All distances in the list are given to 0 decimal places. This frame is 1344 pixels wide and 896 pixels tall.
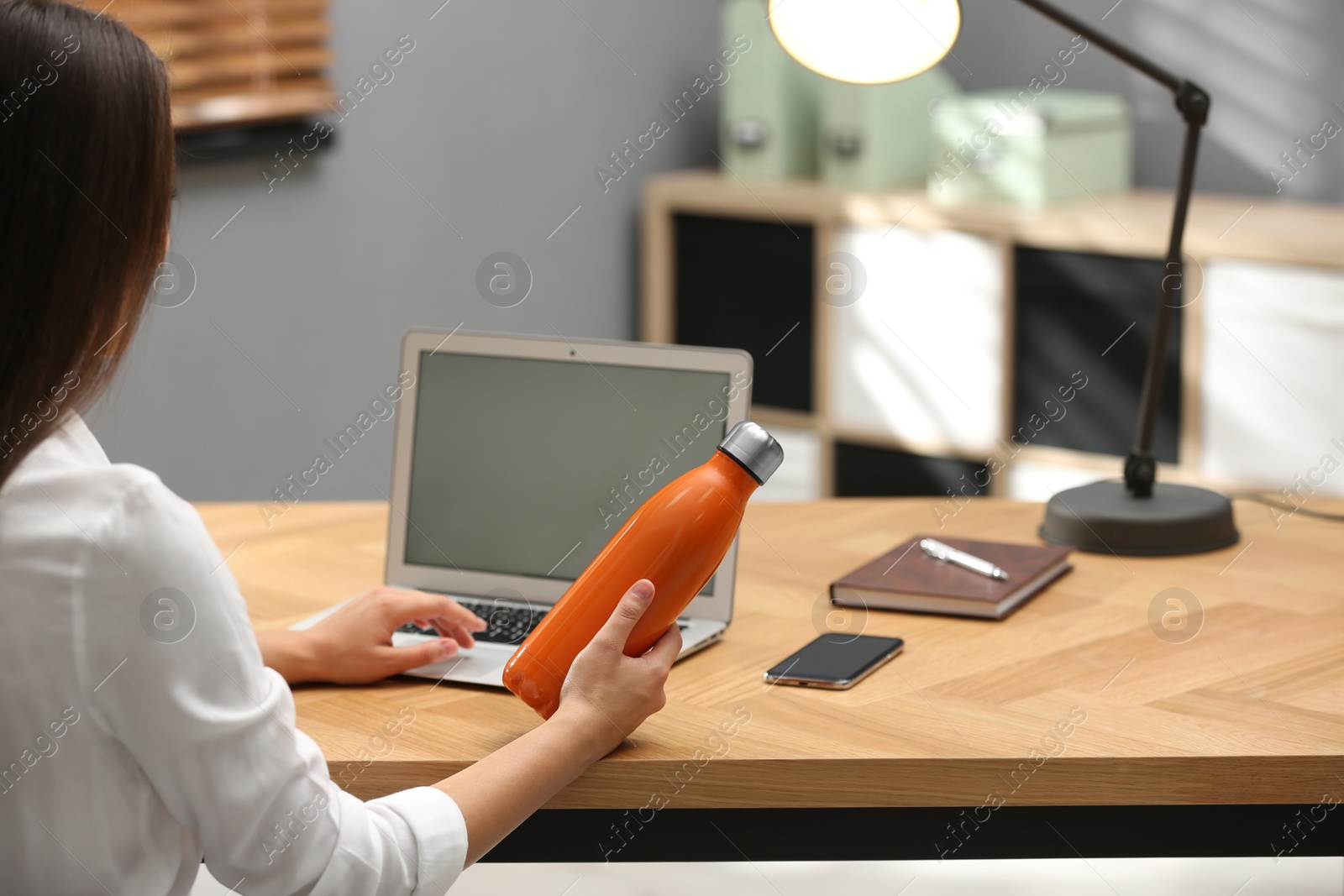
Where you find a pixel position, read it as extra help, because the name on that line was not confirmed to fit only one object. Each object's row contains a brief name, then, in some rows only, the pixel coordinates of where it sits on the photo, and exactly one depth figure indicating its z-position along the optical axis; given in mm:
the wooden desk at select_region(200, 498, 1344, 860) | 2656
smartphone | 2798
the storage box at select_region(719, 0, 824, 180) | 5070
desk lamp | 3095
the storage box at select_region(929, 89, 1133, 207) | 4593
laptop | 2919
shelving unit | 4198
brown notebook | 2951
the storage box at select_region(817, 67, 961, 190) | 4890
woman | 2418
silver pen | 2998
